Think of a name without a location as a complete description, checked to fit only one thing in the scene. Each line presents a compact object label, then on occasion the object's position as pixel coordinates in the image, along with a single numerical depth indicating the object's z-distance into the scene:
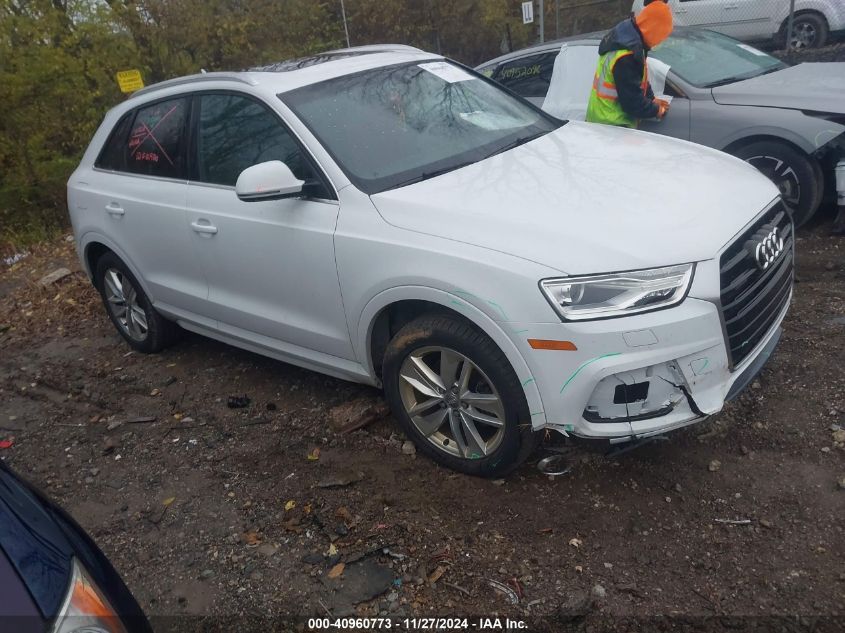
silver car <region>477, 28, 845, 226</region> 5.21
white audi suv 2.77
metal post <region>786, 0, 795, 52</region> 10.72
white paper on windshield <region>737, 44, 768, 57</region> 6.36
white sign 10.99
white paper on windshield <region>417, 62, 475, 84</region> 4.24
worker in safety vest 4.95
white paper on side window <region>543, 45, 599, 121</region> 6.21
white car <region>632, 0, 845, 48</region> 11.38
